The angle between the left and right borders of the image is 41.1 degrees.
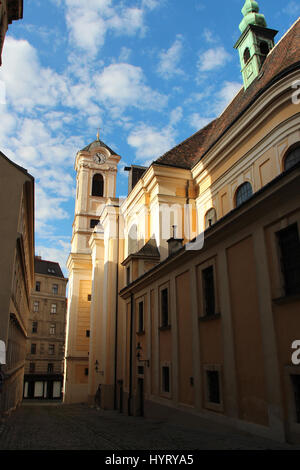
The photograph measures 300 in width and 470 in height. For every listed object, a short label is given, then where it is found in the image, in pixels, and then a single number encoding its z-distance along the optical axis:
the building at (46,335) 48.25
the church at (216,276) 8.38
